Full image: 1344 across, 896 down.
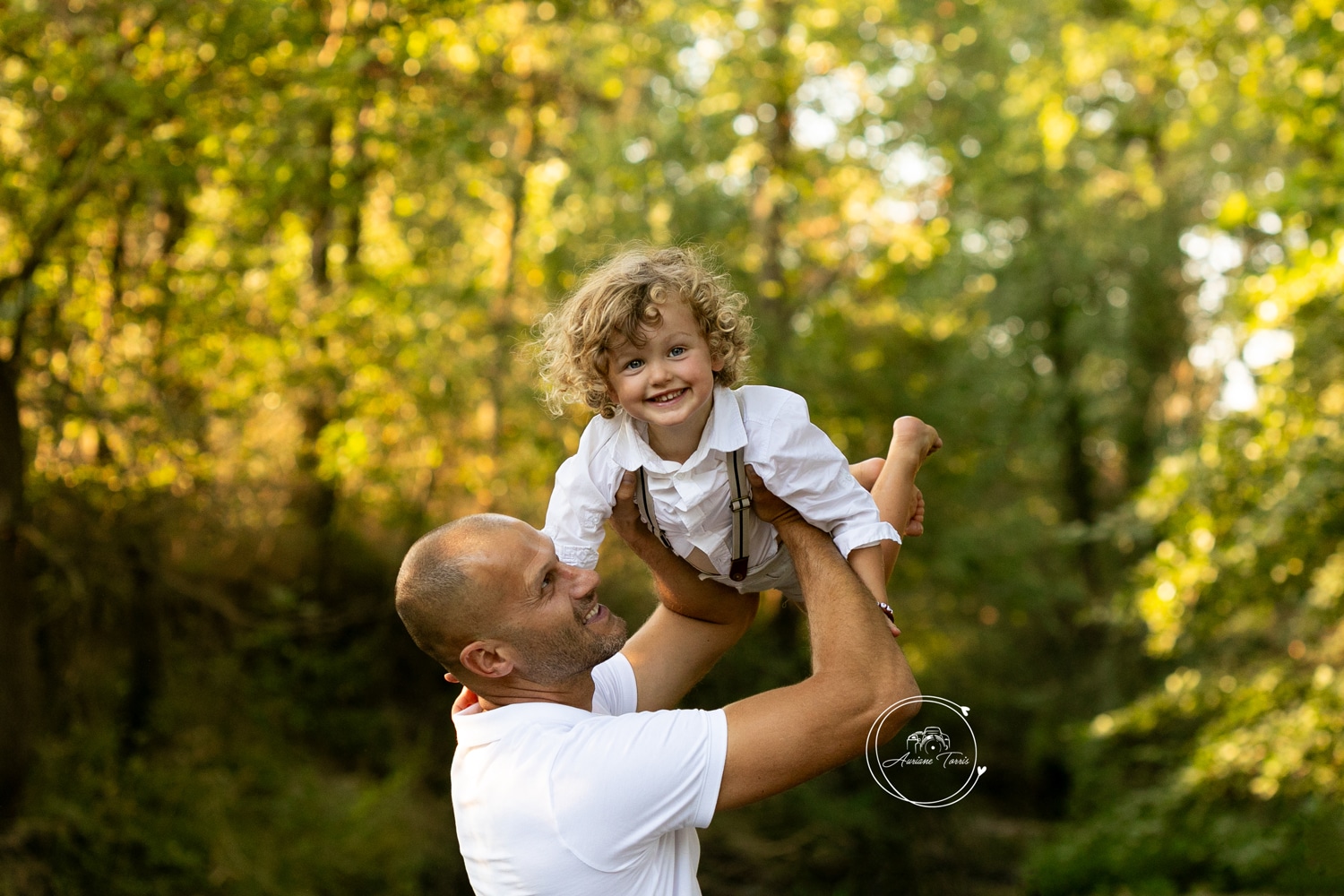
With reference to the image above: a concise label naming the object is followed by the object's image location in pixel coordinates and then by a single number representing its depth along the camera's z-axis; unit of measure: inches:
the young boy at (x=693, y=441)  90.7
